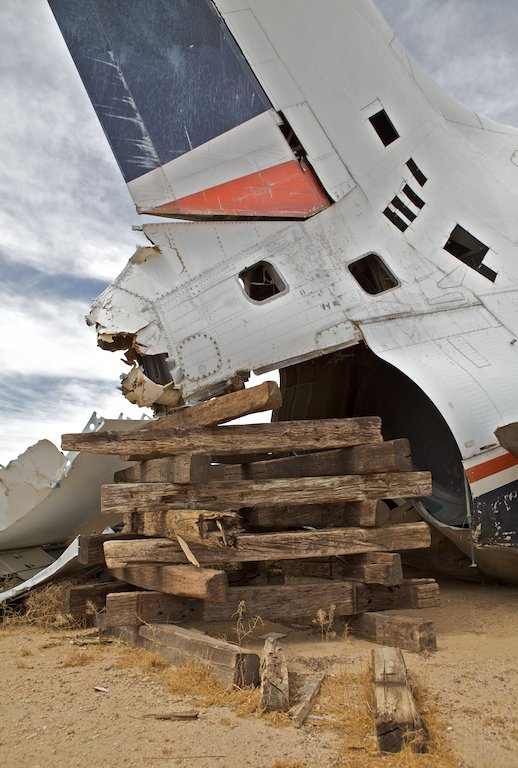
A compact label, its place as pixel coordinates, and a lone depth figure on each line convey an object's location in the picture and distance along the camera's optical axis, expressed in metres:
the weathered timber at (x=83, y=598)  7.14
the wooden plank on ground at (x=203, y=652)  4.70
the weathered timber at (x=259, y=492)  6.28
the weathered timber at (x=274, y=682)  4.26
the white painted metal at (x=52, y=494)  8.95
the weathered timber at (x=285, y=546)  5.95
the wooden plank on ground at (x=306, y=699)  4.13
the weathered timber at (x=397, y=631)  5.78
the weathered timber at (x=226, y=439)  6.37
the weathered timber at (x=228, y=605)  6.05
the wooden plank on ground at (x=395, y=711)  3.66
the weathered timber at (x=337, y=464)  6.45
